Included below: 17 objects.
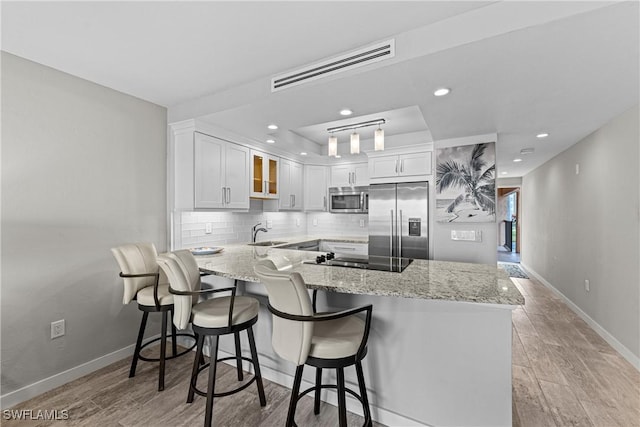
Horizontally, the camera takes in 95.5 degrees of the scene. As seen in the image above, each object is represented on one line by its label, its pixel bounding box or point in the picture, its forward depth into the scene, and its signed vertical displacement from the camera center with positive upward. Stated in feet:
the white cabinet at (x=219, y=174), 10.05 +1.46
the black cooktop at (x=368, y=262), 6.84 -1.28
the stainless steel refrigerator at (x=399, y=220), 12.41 -0.30
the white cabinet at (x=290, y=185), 14.42 +1.44
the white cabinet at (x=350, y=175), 15.47 +2.08
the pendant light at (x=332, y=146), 9.18 +2.15
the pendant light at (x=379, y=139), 8.68 +2.22
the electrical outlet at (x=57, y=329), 7.50 -3.03
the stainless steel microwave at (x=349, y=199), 15.31 +0.74
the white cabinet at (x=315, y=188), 16.19 +1.40
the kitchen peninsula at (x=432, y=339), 5.06 -2.40
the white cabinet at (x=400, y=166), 12.39 +2.09
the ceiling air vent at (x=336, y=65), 6.16 +3.43
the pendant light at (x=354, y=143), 9.13 +2.21
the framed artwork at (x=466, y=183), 10.87 +1.16
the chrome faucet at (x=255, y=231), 13.86 -0.86
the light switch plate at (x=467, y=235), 11.28 -0.87
